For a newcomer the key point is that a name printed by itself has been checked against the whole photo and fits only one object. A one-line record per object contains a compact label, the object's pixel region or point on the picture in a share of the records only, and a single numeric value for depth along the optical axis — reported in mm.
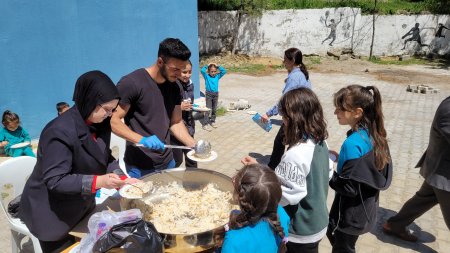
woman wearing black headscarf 1823
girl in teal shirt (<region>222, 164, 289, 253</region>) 1572
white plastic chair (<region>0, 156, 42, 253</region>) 2572
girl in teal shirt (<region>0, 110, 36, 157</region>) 4583
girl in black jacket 2342
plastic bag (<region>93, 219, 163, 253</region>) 1542
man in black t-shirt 2508
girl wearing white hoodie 1958
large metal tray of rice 2066
